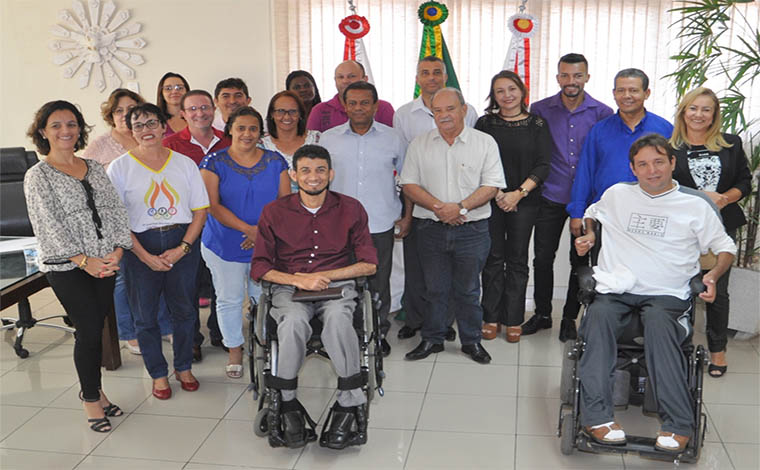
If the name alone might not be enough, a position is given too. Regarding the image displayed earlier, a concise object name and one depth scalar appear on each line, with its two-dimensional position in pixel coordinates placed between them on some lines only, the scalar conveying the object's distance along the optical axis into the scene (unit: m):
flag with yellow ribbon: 4.90
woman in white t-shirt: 3.22
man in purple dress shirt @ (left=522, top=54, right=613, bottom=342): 3.88
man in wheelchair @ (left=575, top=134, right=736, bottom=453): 2.78
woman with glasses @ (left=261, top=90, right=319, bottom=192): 3.66
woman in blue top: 3.45
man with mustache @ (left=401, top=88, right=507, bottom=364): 3.65
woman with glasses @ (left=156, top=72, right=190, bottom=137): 4.34
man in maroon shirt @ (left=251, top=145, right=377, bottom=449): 2.93
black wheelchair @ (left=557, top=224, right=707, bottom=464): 2.73
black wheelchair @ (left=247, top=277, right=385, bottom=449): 2.93
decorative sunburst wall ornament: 5.92
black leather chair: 4.21
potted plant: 3.94
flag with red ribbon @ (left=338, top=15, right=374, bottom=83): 5.13
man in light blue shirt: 3.67
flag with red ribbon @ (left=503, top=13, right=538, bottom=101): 4.96
